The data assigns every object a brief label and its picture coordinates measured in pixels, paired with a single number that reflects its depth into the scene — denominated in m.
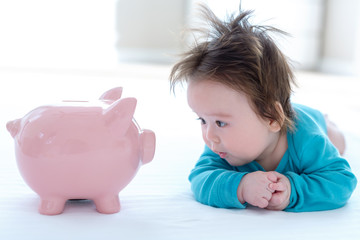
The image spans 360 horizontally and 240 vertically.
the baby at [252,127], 1.01
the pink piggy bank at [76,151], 0.93
